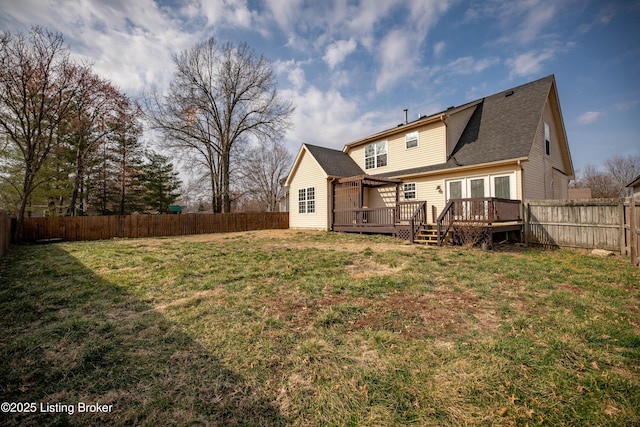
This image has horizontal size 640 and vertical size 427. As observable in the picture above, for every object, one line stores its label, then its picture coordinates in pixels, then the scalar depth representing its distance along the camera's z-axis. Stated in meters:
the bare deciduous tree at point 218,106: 21.70
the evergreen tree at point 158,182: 24.41
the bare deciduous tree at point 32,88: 12.38
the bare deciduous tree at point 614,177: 32.84
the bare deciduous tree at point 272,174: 38.56
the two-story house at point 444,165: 11.51
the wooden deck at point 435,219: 8.88
